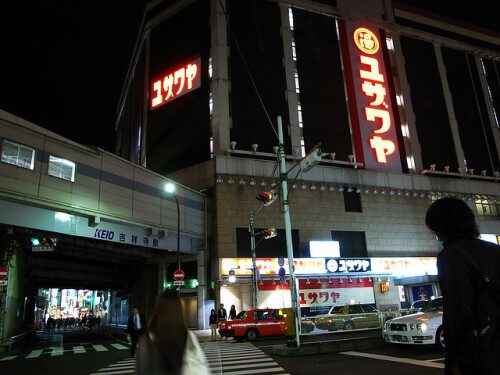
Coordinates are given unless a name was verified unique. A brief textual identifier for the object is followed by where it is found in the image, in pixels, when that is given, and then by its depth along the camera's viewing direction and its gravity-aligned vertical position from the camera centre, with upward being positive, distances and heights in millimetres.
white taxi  12648 -930
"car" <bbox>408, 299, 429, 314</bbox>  21312 -291
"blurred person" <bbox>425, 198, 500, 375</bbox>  2191 -51
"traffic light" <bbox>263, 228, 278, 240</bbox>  25516 +4509
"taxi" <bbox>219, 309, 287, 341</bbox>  21938 -960
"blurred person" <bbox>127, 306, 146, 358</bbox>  14615 -443
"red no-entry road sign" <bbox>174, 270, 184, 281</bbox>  26297 +2197
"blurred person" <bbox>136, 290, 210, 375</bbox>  3021 -263
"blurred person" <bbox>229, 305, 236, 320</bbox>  27056 -270
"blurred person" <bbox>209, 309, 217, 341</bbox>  23919 -869
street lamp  27962 +8253
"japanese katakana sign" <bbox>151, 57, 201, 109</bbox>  40312 +23084
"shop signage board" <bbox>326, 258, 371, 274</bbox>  34406 +3040
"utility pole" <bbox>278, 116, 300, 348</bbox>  16661 +3362
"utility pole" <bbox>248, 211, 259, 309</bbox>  26109 +2365
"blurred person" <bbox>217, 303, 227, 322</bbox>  25503 -340
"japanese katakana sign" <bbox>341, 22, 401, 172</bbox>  42031 +20834
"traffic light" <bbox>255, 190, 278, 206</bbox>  18016 +4698
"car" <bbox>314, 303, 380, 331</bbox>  20694 -821
